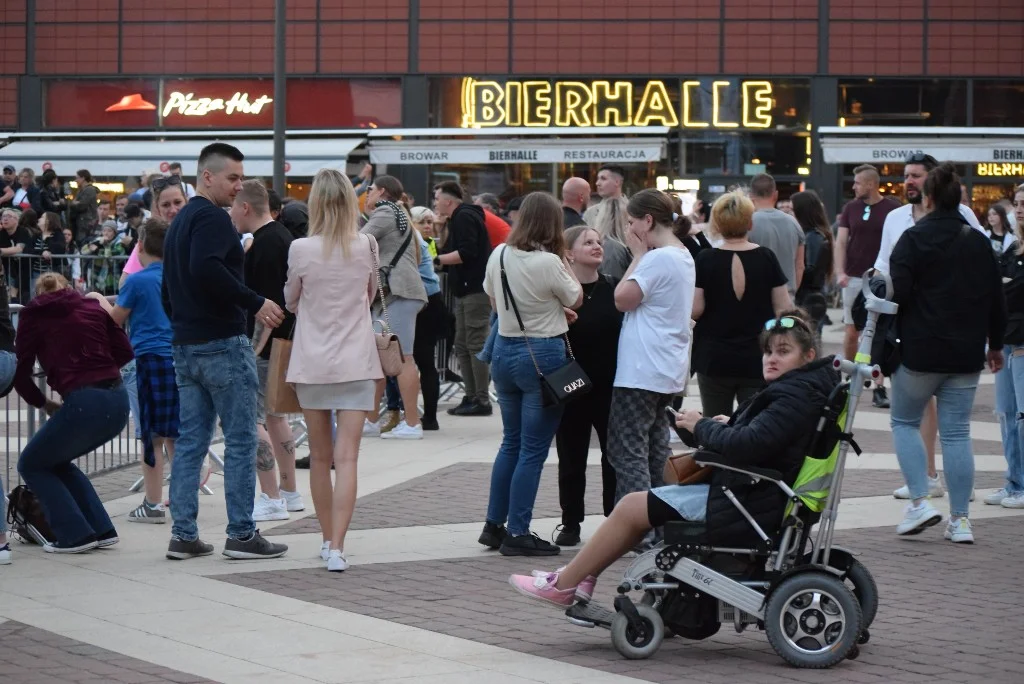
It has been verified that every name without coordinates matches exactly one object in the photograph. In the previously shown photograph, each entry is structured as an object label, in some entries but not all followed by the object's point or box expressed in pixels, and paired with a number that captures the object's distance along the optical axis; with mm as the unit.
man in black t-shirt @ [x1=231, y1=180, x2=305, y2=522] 17204
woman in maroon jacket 15223
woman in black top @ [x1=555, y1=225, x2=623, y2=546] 15682
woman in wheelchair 11352
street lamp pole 33920
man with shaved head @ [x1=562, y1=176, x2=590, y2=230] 20694
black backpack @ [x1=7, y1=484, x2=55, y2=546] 15582
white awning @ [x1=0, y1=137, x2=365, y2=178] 50320
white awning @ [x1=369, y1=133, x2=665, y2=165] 46271
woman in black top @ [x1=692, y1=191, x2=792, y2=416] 16156
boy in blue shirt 16716
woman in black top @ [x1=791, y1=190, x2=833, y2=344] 23667
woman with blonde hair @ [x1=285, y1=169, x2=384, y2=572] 14476
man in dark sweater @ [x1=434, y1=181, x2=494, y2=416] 24744
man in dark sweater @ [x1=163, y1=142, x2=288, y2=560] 14533
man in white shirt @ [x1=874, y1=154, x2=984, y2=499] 18224
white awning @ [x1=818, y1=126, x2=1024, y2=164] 44404
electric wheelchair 11216
